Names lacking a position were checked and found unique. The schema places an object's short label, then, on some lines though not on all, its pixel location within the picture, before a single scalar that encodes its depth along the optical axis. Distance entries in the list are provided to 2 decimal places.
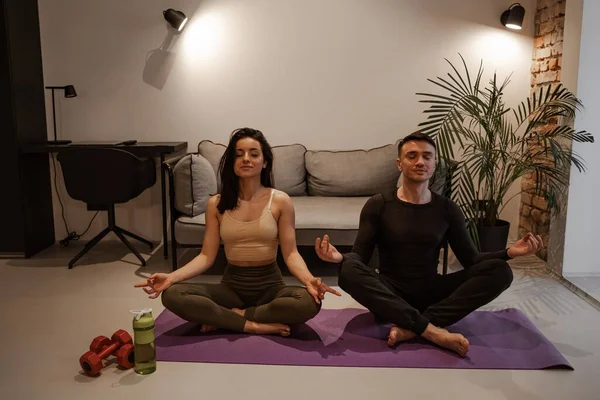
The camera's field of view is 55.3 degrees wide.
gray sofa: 3.45
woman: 2.53
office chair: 3.62
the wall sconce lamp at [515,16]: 3.97
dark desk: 3.82
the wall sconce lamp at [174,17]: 4.04
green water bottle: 2.21
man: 2.47
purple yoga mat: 2.36
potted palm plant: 3.45
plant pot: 3.61
